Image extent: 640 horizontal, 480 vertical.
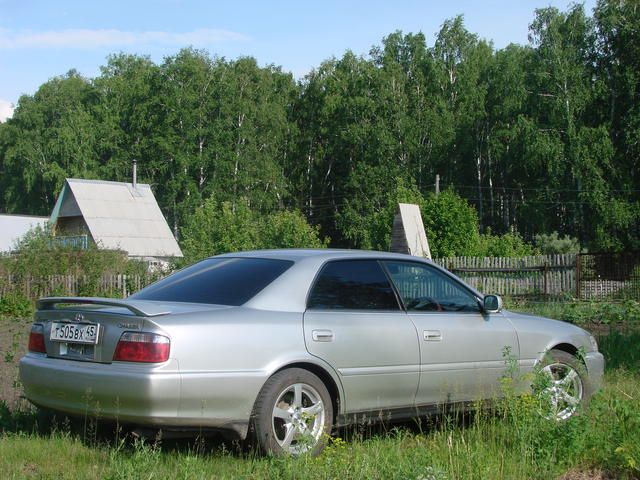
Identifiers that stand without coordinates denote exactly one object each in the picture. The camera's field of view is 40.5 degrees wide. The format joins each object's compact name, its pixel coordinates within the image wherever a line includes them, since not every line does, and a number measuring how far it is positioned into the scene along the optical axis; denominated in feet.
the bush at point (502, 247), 136.15
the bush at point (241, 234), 103.45
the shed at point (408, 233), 92.32
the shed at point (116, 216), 150.20
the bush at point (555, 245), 140.36
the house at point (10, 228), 144.36
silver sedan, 17.26
